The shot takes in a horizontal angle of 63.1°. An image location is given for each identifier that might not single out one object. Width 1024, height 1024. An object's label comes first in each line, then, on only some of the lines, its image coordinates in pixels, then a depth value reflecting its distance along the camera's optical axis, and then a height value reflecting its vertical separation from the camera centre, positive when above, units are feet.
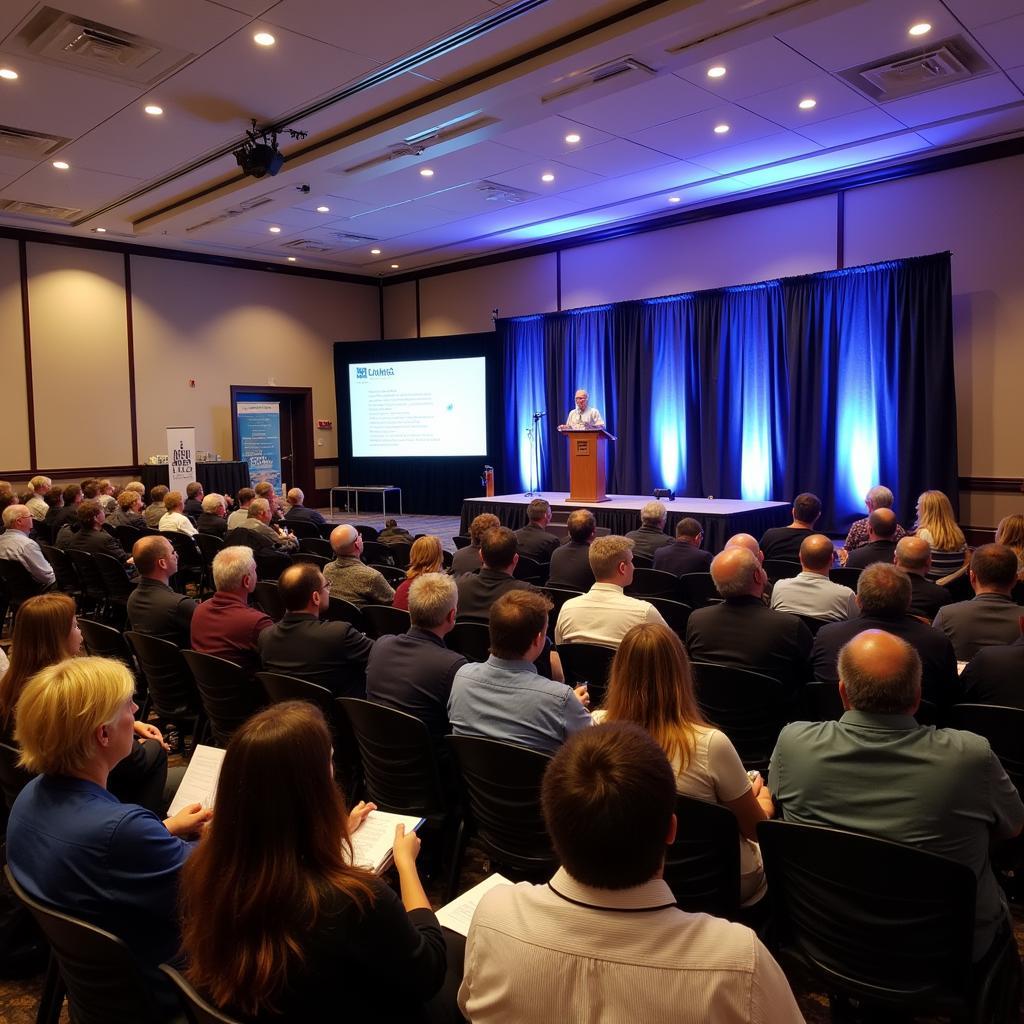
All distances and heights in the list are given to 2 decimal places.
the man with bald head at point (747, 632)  10.56 -2.11
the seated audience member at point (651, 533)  20.40 -1.58
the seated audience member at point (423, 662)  9.64 -2.20
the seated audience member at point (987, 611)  10.94 -2.00
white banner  40.73 +1.18
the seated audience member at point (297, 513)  27.55 -1.16
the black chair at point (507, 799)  7.72 -3.15
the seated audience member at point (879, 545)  16.96 -1.66
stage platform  29.12 -1.62
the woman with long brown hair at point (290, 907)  4.19 -2.21
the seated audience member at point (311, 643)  11.20 -2.25
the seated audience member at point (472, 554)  17.60 -1.74
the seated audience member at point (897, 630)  9.42 -1.93
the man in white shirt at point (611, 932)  3.45 -2.02
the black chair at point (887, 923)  5.68 -3.28
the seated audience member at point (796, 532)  19.99 -1.59
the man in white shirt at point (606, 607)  11.62 -1.94
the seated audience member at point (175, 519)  25.11 -1.15
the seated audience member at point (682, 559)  18.25 -1.98
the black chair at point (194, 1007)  4.03 -2.58
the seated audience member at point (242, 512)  24.69 -0.97
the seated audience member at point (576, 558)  17.24 -1.81
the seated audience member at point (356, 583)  15.84 -2.02
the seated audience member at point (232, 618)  12.47 -2.09
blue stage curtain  30.09 +3.55
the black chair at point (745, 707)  10.04 -2.94
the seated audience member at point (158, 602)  13.75 -2.00
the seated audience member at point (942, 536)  17.51 -1.58
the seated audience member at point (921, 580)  13.34 -1.92
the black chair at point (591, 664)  11.32 -2.66
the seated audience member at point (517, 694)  8.23 -2.23
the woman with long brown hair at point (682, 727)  6.86 -2.20
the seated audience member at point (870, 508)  20.53 -1.13
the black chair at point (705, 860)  6.54 -3.18
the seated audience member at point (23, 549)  20.11 -1.54
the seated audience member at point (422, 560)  14.61 -1.49
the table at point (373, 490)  47.14 -0.77
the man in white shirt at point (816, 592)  12.84 -1.97
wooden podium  32.89 +0.25
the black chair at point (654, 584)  17.43 -2.41
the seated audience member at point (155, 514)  26.98 -1.04
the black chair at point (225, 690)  11.02 -2.82
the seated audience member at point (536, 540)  20.67 -1.68
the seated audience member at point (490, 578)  14.20 -1.80
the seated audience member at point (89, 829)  5.40 -2.29
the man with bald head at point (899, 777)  6.12 -2.38
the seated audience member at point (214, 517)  25.76 -1.17
